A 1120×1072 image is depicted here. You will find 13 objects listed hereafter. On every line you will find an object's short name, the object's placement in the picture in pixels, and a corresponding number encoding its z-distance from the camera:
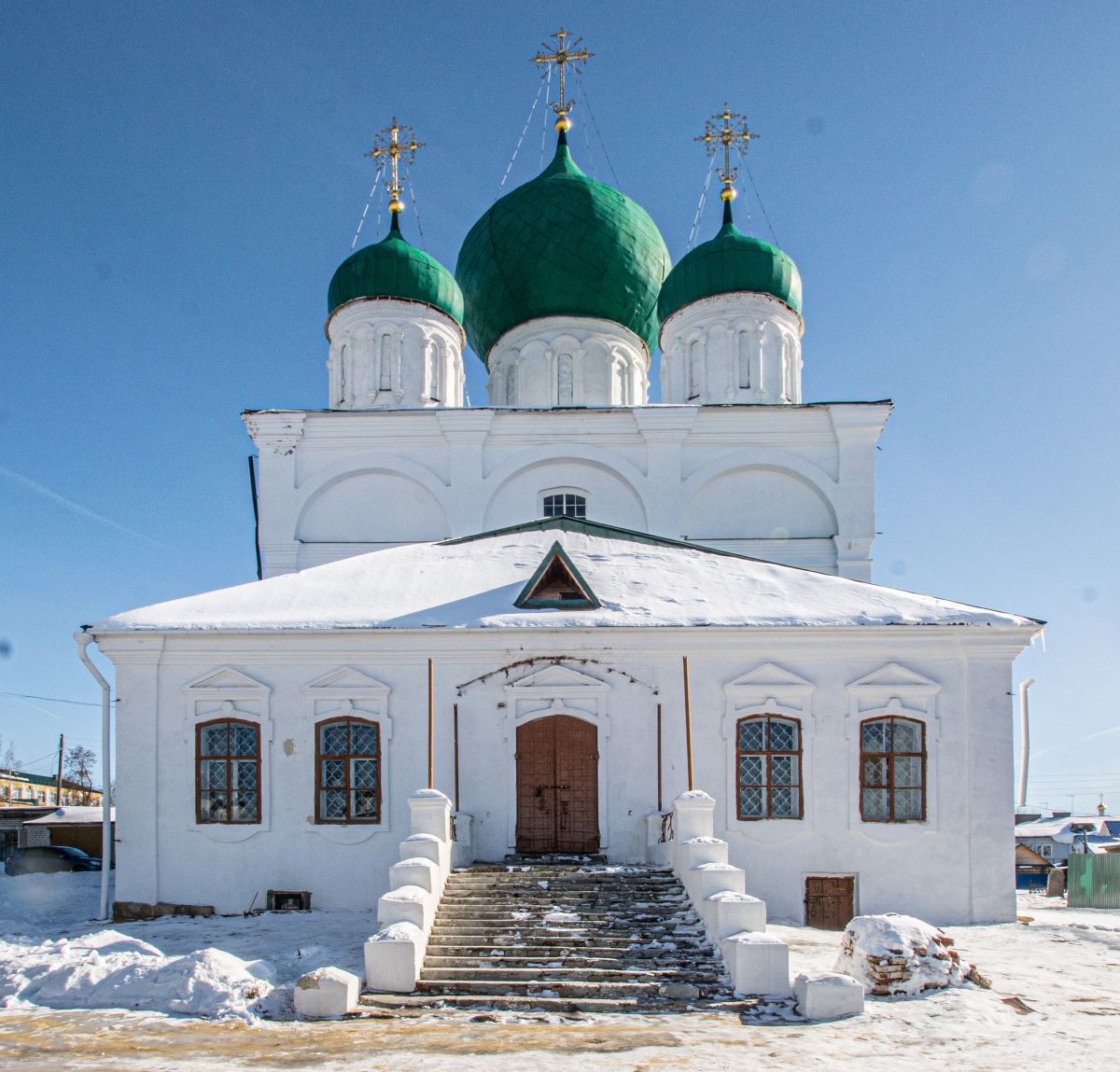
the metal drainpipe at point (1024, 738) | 12.26
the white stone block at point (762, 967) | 8.15
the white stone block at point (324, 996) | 7.86
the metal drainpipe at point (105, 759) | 12.02
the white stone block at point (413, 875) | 9.37
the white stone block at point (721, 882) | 9.20
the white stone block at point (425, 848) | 9.86
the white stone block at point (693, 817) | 10.30
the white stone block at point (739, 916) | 8.65
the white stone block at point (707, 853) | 9.73
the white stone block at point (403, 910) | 8.85
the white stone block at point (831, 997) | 7.69
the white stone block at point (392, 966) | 8.32
